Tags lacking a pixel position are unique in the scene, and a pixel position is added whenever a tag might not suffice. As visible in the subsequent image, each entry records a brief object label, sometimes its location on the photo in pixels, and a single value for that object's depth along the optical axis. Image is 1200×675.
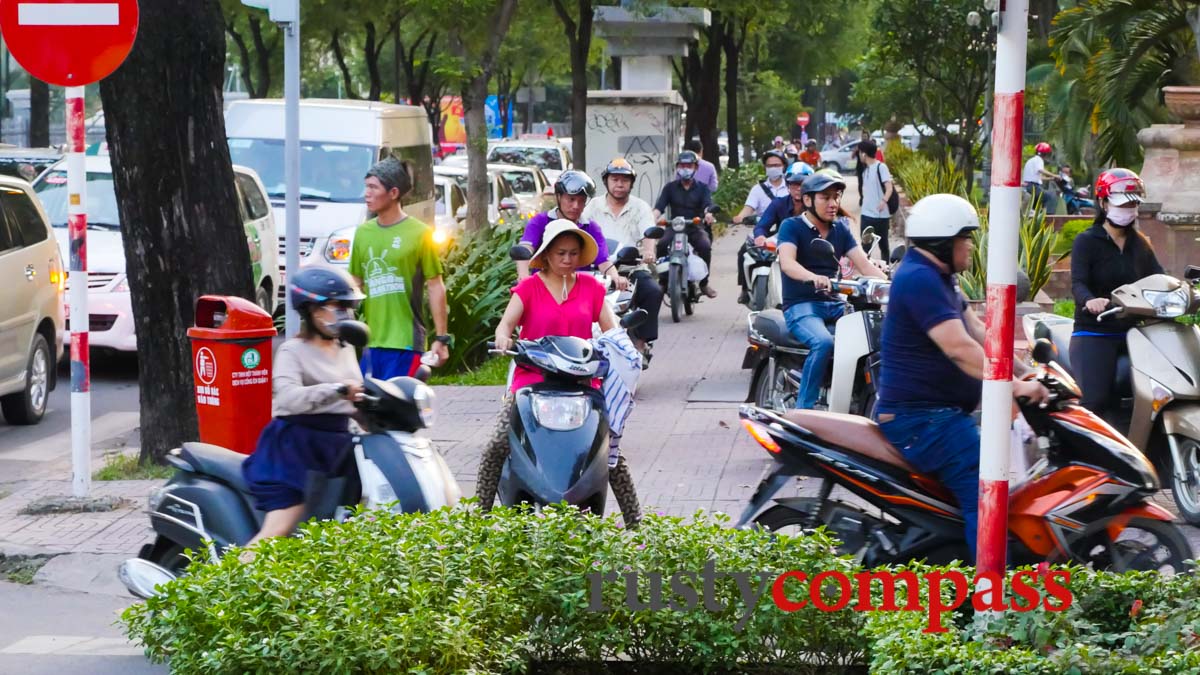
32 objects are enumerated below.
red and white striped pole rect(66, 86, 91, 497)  16.35
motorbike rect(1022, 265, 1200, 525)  14.77
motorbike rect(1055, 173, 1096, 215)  58.45
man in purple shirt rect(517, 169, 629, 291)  18.35
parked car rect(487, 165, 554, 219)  56.10
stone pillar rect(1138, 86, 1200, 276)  31.86
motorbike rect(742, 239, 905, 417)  17.49
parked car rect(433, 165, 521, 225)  48.10
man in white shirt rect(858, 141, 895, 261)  35.93
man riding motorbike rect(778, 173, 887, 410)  18.00
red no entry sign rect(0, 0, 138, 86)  15.63
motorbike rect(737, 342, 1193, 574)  10.93
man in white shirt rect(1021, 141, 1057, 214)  52.65
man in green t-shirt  15.75
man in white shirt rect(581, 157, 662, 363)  23.28
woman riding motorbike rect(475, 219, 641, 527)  13.91
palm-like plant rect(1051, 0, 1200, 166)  34.77
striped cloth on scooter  13.73
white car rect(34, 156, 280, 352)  26.53
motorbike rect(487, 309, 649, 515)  12.55
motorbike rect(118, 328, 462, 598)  11.07
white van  34.18
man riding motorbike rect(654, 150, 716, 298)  32.01
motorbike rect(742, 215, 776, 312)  24.29
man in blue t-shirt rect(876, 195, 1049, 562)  11.03
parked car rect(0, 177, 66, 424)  22.19
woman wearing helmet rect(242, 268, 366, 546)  11.24
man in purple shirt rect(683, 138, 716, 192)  37.48
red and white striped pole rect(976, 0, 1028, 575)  8.84
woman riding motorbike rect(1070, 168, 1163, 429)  15.60
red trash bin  16.11
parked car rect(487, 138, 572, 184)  67.76
